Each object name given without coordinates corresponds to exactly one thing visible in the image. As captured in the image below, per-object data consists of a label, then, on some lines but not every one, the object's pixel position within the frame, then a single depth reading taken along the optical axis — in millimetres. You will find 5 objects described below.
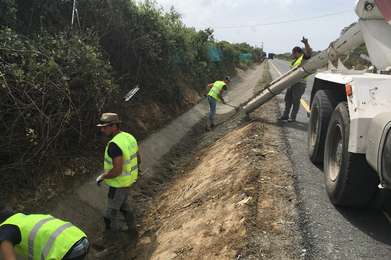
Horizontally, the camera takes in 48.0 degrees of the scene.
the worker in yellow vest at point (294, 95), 11398
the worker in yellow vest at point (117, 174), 6043
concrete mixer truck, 4156
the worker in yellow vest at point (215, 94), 13453
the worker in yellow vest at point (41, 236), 3594
